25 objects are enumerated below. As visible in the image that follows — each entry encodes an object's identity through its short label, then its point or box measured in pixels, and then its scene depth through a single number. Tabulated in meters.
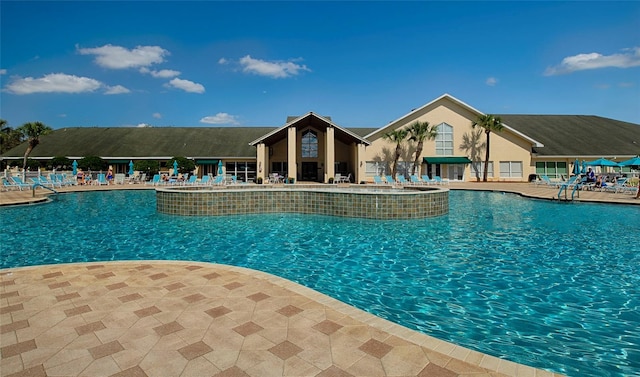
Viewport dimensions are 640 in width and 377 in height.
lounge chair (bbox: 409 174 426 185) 30.52
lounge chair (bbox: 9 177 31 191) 22.05
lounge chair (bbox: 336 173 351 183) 30.75
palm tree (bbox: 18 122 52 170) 34.31
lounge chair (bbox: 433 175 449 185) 30.14
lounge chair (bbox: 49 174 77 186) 25.86
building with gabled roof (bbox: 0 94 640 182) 34.69
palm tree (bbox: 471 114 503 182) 33.56
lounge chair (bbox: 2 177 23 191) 21.69
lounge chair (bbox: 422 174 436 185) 30.61
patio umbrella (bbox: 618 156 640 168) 24.91
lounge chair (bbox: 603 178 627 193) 20.30
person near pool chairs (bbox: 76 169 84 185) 29.47
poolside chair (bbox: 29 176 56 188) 25.18
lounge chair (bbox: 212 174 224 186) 29.05
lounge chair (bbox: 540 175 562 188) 25.72
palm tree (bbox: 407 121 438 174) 33.84
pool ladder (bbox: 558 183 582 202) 16.80
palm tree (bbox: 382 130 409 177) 33.91
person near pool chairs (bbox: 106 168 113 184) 29.48
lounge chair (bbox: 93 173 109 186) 29.03
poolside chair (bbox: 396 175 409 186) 31.69
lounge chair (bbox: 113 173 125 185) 30.04
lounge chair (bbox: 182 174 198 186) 27.61
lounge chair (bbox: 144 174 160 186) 28.45
